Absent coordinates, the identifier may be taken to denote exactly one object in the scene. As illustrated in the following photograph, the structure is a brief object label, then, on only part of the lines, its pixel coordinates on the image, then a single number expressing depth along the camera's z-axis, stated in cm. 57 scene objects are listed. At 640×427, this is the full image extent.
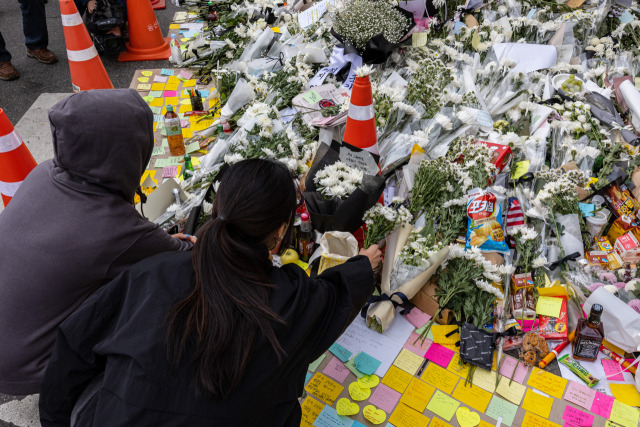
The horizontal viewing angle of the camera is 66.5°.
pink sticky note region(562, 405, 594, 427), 200
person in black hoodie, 165
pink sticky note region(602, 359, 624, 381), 215
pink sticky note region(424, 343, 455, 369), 222
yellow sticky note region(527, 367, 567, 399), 211
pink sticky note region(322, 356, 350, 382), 217
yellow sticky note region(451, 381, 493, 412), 206
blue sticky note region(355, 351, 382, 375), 216
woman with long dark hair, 129
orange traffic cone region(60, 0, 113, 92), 326
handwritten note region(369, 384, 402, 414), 206
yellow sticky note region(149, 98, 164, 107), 402
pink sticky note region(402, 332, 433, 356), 227
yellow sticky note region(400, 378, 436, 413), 206
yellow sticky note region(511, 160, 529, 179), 285
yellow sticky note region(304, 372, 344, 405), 209
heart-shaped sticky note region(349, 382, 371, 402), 208
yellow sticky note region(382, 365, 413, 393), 213
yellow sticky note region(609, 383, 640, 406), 206
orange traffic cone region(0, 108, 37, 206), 256
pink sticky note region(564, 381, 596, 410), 206
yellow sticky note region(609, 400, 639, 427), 199
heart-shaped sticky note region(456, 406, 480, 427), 199
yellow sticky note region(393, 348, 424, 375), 220
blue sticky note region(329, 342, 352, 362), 222
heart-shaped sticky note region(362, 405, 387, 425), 200
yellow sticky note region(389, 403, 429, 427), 200
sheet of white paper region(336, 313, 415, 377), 224
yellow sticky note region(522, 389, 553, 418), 204
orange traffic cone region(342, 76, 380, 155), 245
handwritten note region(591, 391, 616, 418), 203
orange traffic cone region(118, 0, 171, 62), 477
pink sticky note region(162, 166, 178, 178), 322
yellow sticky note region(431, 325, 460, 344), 229
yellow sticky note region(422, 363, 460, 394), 213
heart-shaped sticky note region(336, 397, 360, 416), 202
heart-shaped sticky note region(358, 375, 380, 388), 213
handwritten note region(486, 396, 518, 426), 202
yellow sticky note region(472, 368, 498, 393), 212
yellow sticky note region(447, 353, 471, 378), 218
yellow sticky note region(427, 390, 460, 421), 203
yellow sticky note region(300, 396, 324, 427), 201
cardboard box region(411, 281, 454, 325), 234
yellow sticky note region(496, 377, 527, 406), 208
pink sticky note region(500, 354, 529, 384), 216
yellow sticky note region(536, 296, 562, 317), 229
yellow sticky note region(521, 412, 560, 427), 199
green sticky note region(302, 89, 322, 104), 327
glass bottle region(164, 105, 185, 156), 328
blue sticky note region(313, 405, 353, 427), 199
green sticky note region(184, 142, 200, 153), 346
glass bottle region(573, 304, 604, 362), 216
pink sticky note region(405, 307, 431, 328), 237
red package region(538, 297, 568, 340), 224
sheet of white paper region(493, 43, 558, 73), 366
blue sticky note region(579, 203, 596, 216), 264
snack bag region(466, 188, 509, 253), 241
